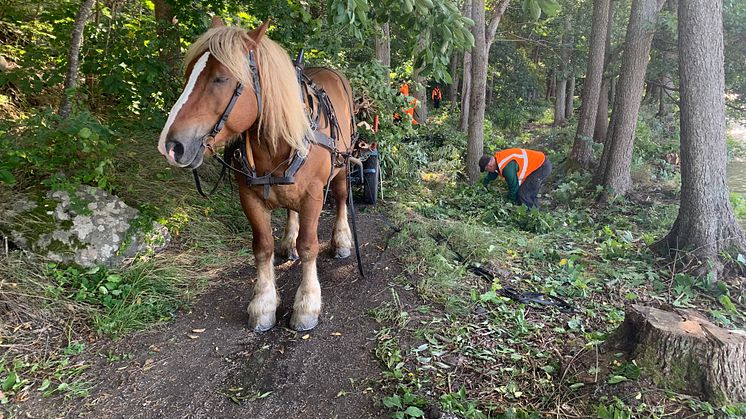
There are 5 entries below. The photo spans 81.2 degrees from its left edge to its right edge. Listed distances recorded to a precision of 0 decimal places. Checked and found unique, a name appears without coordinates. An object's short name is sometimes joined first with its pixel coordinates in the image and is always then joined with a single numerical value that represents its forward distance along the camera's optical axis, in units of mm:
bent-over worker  6805
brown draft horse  2361
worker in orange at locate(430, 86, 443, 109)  20561
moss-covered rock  3441
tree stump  2131
